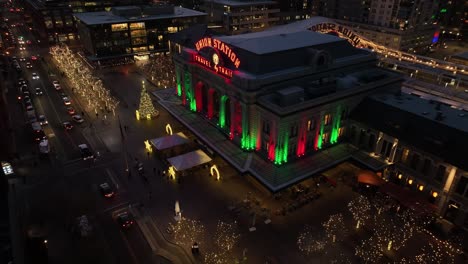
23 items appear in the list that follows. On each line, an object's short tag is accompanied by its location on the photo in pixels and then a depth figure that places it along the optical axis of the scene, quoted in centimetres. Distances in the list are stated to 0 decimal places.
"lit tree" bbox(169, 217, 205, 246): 5238
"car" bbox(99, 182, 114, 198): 6172
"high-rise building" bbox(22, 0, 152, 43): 16338
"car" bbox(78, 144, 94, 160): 7412
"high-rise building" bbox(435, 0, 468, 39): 18568
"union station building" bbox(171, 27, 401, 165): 6228
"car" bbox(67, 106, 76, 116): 9444
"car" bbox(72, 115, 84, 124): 8994
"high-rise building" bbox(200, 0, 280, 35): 16488
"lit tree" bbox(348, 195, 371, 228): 5440
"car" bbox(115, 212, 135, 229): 5453
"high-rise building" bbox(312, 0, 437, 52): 14625
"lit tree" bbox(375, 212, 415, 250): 5016
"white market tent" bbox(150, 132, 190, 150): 7338
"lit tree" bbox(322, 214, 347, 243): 5262
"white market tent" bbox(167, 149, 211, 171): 6662
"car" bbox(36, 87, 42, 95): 10820
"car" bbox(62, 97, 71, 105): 10052
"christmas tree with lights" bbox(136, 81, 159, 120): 9031
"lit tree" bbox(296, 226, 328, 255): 4938
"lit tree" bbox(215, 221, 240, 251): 5034
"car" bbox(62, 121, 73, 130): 8631
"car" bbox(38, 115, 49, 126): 8900
